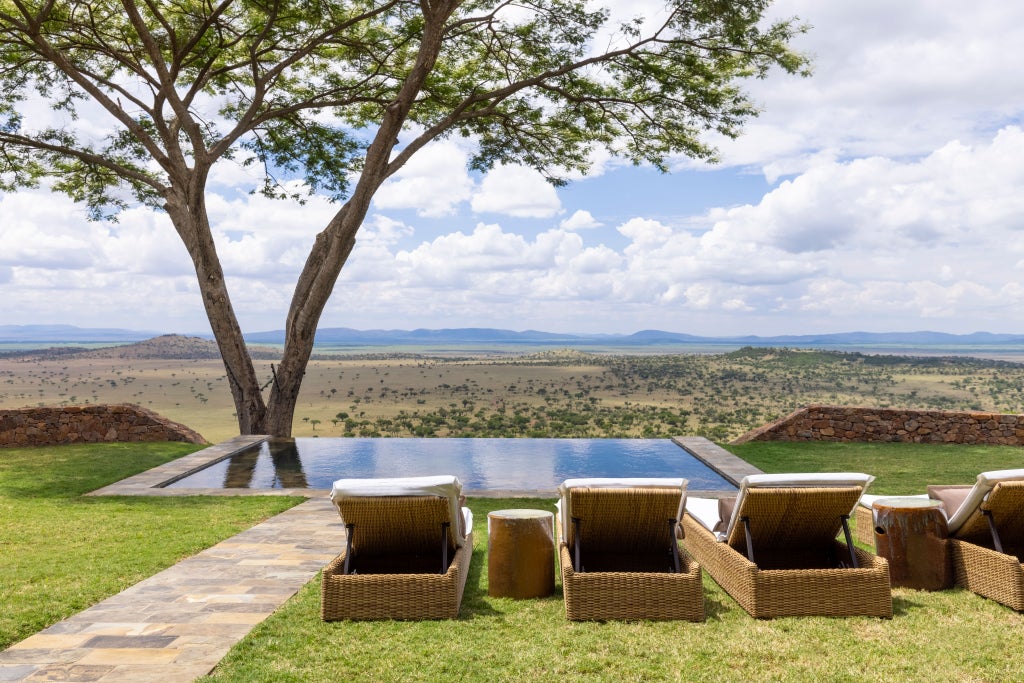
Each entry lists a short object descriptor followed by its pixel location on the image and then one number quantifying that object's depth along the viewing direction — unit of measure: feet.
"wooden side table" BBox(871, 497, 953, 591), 16.26
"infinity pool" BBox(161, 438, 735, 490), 31.45
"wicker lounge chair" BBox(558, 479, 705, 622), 14.37
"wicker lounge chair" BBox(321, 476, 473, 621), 14.52
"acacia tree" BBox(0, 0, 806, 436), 41.88
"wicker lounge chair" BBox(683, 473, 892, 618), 14.57
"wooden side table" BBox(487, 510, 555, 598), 15.71
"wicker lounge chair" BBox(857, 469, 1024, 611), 15.08
